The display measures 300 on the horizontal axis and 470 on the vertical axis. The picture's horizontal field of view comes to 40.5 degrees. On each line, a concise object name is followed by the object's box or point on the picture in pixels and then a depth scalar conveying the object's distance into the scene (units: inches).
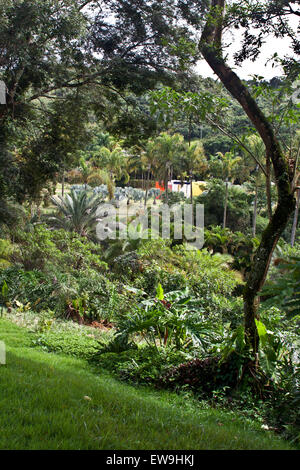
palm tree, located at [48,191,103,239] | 925.8
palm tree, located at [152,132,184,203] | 1521.9
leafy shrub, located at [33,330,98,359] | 255.8
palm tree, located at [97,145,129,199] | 1836.9
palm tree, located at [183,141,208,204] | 1494.8
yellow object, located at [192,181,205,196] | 1826.5
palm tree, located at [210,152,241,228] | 1380.2
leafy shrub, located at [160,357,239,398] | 201.2
